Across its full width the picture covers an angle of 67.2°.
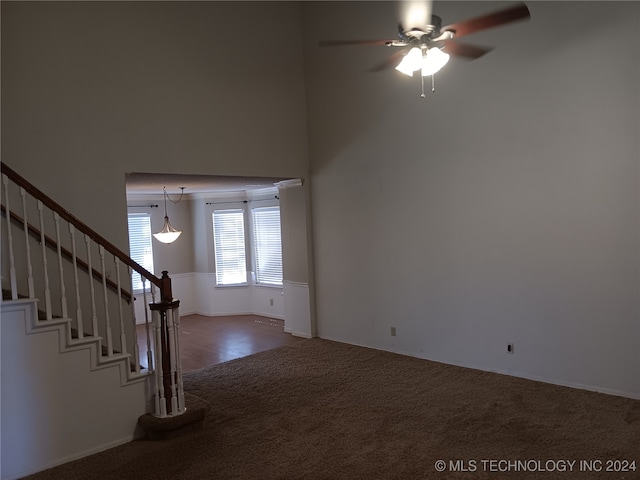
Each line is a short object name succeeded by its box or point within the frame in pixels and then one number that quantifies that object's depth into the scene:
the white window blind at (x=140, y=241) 8.66
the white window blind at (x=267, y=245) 8.52
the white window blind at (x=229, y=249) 9.10
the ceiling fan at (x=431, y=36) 3.21
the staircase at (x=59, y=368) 3.22
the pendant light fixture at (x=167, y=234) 7.22
